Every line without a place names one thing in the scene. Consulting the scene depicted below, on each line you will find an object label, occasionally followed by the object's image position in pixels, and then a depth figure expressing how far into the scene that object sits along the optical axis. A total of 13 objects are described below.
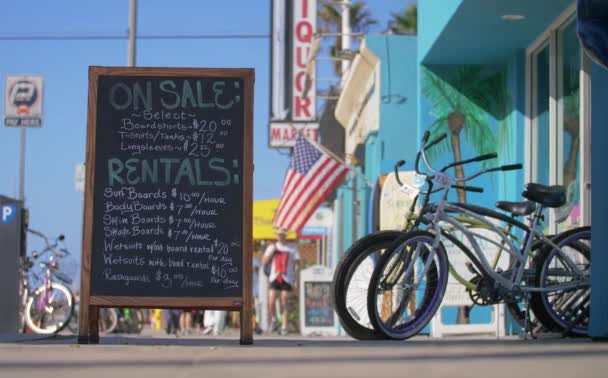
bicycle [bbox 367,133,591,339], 7.09
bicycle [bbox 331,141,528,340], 7.11
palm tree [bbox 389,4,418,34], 40.78
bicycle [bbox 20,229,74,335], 12.95
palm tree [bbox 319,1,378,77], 42.69
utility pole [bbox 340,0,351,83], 23.58
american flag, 17.62
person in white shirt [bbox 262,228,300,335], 15.98
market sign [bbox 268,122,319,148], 26.58
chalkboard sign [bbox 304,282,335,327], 16.95
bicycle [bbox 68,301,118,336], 17.84
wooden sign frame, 6.95
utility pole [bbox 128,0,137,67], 17.56
